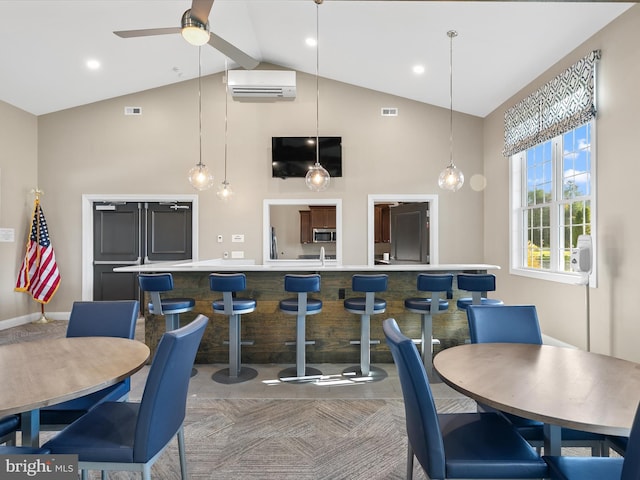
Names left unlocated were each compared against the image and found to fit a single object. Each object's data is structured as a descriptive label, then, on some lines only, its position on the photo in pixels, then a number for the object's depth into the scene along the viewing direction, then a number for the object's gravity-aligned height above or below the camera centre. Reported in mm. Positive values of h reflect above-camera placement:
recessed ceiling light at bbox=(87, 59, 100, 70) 5062 +2426
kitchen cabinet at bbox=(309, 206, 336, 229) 8312 +504
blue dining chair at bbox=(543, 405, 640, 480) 1282 -820
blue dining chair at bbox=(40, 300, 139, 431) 2271 -504
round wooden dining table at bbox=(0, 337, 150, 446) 1320 -552
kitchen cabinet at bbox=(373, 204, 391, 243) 8422 +351
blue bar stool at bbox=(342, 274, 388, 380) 3420 -652
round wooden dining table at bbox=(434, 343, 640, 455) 1185 -560
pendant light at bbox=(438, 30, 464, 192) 4285 +718
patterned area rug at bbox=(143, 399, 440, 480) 2113 -1319
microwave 8336 +122
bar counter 3916 -879
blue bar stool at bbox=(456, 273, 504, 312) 3430 -425
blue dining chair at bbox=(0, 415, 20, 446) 1616 -821
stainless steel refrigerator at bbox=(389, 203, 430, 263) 6391 +118
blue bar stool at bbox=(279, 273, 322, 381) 3391 -654
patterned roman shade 3705 +1511
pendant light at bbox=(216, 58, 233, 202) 6012 +2302
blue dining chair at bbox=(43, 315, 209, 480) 1444 -807
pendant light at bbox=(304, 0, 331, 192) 4168 +694
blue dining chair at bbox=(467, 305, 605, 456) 2137 -495
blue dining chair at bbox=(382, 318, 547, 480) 1374 -826
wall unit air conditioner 5758 +2469
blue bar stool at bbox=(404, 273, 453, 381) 3427 -615
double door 6305 +28
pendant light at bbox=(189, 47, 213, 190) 4473 +760
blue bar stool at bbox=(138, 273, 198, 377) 3430 -596
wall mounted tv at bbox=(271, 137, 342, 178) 6113 +1392
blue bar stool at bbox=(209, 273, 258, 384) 3422 -665
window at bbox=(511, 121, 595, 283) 4004 +447
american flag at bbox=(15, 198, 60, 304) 5664 -414
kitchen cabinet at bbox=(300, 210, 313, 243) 8430 +283
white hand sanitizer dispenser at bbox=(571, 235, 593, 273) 3572 -145
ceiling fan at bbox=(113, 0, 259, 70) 2230 +1338
